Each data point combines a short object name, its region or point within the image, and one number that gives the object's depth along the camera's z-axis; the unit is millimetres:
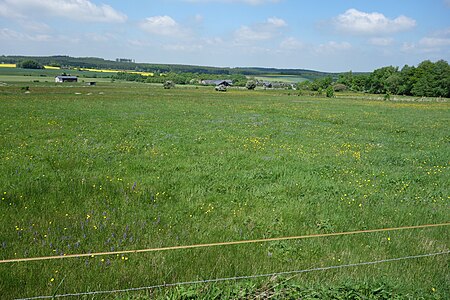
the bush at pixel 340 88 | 147125
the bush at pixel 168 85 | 113669
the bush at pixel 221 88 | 108400
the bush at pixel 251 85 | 135625
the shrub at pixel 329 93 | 94525
